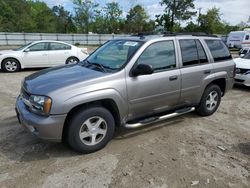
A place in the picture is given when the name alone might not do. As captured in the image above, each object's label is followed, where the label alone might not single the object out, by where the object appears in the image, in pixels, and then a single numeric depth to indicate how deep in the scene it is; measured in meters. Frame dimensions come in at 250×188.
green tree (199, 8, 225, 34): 36.44
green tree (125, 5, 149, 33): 41.26
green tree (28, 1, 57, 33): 44.25
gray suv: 2.64
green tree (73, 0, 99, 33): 38.66
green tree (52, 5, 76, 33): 48.83
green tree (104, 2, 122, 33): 42.49
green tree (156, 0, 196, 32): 30.64
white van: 21.47
